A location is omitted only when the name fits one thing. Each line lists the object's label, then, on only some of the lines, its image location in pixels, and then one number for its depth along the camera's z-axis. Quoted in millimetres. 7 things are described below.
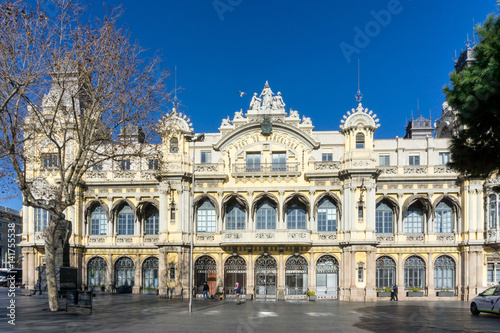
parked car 27000
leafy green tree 14117
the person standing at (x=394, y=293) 39731
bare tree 22906
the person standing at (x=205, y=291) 39125
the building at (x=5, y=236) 78850
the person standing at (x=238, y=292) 36547
